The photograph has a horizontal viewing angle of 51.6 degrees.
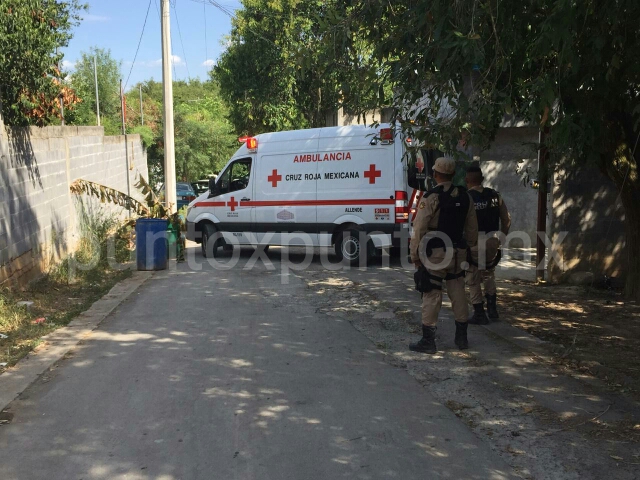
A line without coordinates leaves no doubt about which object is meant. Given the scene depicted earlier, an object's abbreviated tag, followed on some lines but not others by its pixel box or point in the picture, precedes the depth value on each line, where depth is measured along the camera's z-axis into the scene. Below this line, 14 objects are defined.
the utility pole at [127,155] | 19.34
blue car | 24.11
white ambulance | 11.88
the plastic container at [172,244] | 12.61
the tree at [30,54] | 8.71
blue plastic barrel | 11.71
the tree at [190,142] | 34.78
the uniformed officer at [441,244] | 6.32
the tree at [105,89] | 36.16
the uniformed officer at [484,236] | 7.47
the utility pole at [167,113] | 16.08
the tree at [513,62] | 5.43
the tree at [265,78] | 23.45
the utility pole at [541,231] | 10.06
